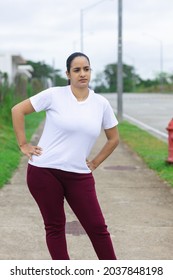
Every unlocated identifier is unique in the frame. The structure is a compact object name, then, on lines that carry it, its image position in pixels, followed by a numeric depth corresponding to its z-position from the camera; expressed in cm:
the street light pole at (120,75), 2176
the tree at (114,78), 10600
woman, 415
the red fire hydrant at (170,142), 961
